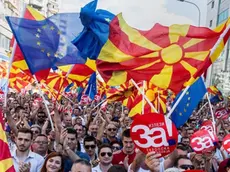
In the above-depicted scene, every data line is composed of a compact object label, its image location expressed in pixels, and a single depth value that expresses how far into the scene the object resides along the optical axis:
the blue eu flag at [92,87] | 11.44
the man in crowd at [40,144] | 6.10
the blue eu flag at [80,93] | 13.74
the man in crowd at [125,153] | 6.00
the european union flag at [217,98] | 16.75
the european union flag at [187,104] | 7.96
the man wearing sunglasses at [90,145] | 6.30
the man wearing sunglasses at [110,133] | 7.69
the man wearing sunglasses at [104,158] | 5.70
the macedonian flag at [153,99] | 9.70
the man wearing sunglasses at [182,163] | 5.21
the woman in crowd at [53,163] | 4.91
